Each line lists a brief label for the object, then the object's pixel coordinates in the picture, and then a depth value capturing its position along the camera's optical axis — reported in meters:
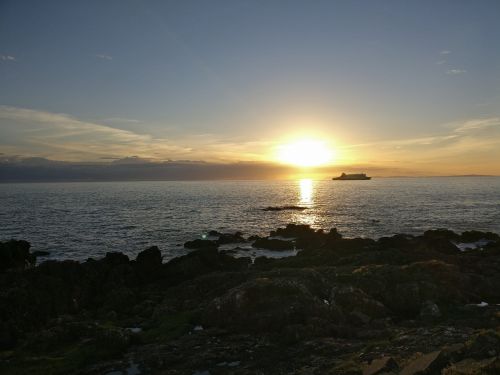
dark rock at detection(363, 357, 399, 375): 12.42
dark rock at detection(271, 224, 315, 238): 63.75
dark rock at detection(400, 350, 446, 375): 11.34
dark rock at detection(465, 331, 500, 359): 12.03
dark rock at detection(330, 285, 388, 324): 20.22
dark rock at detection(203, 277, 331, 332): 19.46
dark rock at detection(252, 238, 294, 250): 53.03
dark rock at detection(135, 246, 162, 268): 37.34
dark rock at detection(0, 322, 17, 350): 18.44
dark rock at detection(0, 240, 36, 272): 41.38
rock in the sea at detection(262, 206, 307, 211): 119.09
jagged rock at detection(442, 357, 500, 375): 10.11
